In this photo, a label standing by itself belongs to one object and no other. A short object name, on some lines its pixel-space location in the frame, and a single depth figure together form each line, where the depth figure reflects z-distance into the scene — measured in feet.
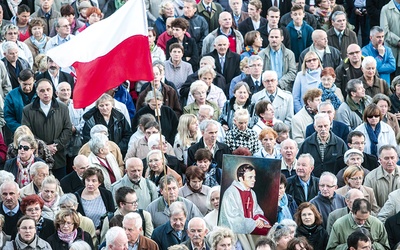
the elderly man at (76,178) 62.80
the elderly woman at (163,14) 80.59
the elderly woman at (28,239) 57.16
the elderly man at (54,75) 73.31
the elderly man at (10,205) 60.08
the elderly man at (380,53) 77.66
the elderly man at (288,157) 63.98
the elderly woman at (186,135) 66.44
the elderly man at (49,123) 68.44
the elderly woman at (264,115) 67.87
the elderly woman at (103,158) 64.39
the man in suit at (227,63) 76.18
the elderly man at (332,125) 67.82
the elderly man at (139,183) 61.93
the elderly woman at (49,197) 60.29
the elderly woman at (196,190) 61.46
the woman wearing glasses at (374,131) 67.36
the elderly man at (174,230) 58.23
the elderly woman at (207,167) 63.16
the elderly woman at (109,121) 68.39
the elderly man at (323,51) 76.33
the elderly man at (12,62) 74.43
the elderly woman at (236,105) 69.82
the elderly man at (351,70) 74.79
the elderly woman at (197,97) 70.08
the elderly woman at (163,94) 71.46
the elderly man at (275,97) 70.95
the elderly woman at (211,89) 71.97
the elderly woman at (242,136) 66.03
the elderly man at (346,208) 59.67
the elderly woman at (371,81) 73.10
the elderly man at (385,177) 63.21
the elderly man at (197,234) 56.65
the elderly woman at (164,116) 69.51
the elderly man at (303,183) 62.49
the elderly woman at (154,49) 76.48
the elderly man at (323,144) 65.87
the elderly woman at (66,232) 57.62
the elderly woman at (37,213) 58.85
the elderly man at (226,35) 78.54
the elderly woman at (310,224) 58.70
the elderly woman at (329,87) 71.72
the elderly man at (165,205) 60.03
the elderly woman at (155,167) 62.64
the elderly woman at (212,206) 59.03
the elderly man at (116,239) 55.01
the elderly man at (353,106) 70.18
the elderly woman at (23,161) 63.98
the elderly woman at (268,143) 65.16
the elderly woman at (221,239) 55.11
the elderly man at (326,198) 60.95
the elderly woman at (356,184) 61.77
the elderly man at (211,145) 65.16
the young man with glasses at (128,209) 59.00
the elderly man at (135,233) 56.85
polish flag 55.72
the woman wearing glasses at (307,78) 73.15
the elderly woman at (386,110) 69.31
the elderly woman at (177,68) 74.95
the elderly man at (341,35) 79.41
